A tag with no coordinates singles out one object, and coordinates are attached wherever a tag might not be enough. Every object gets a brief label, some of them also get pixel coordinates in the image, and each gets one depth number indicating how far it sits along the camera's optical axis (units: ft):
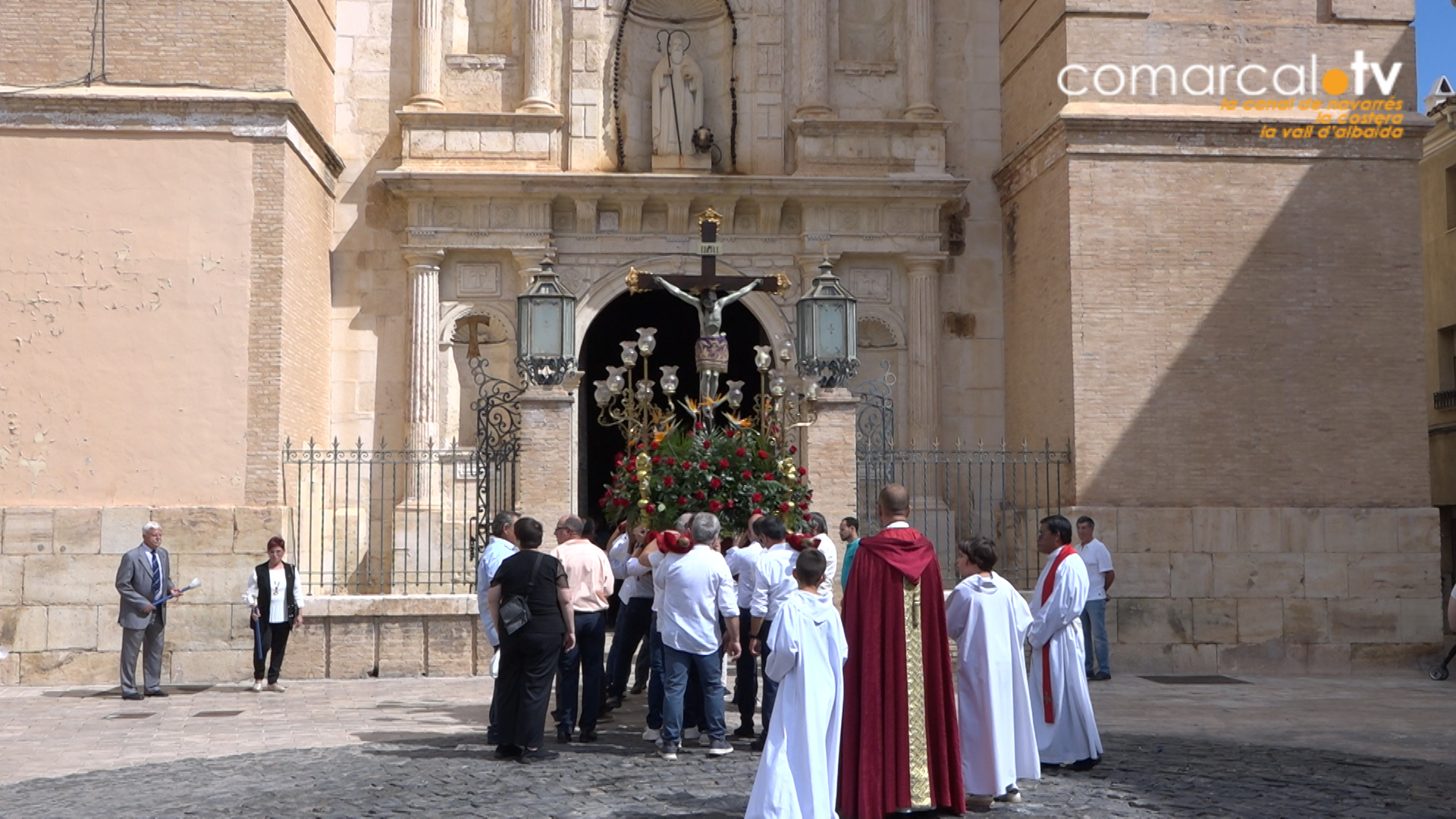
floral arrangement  32.68
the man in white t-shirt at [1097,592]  43.34
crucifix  35.68
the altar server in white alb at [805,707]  21.26
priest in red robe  22.48
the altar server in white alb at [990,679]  24.02
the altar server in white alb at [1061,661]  27.22
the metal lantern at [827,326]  41.29
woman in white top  40.22
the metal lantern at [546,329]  40.78
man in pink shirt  30.76
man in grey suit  39.78
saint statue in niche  56.03
